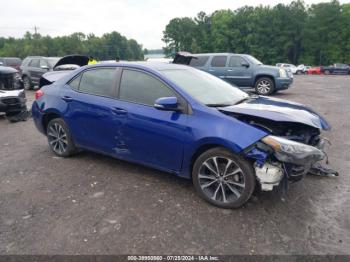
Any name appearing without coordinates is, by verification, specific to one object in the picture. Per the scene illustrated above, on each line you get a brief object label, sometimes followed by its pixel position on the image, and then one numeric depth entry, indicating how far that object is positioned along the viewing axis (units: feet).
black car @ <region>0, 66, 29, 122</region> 28.43
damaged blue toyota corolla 11.38
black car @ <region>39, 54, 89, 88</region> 35.86
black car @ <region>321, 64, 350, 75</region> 130.52
